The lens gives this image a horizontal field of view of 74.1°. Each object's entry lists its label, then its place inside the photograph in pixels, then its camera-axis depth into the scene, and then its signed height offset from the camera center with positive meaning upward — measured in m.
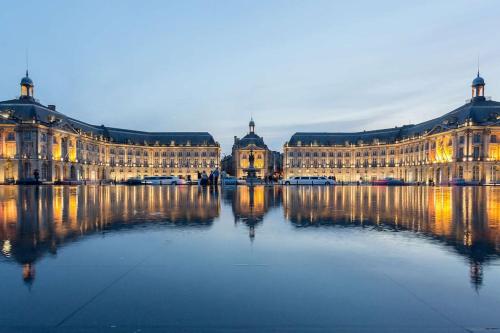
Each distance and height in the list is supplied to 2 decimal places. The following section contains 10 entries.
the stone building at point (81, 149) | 72.50 +4.95
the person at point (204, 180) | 49.52 -2.43
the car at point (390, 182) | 75.56 -4.68
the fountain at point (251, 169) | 59.40 -1.13
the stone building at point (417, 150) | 79.81 +3.56
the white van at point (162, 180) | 66.50 -3.18
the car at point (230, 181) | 60.28 -3.12
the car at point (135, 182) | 70.25 -3.58
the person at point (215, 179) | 45.00 -2.04
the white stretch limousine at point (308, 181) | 66.38 -3.78
